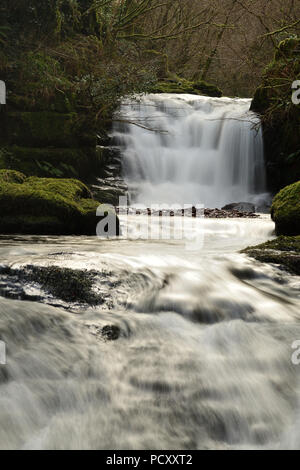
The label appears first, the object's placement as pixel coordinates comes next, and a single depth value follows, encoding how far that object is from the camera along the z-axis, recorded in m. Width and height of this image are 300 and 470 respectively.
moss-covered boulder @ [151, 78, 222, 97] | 16.41
